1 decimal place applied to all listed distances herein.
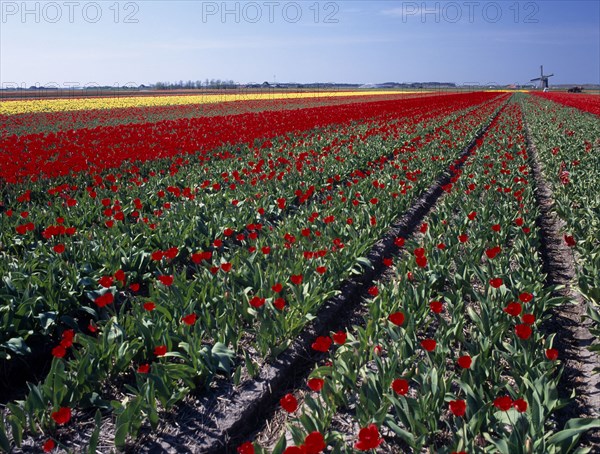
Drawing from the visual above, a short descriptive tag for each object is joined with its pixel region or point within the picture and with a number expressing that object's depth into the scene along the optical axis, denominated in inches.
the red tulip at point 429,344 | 109.2
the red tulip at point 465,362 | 104.7
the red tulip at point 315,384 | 100.1
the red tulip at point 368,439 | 82.2
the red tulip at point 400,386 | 99.3
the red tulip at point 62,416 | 91.2
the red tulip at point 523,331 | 109.7
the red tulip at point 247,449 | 84.9
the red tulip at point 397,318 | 117.6
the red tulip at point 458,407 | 92.7
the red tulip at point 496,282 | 135.1
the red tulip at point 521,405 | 93.0
